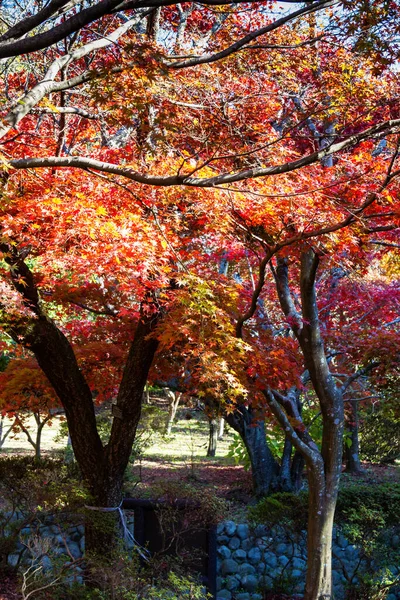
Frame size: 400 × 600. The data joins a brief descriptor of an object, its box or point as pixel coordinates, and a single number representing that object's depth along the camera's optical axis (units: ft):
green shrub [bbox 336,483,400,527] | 25.46
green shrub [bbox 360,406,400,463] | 46.09
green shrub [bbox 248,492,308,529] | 25.23
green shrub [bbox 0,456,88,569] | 21.45
